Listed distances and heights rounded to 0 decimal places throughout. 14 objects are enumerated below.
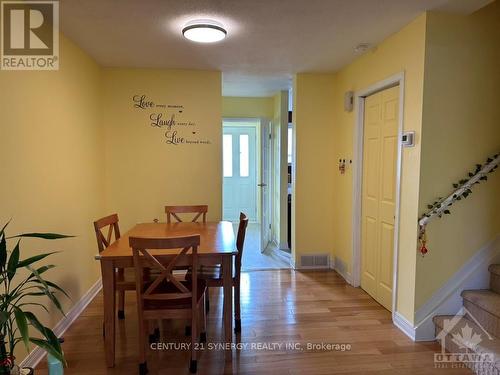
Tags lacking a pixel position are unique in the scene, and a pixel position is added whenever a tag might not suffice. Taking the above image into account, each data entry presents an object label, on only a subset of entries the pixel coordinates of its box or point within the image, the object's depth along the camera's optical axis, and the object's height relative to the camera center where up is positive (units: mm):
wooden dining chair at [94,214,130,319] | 2434 -874
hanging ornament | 2414 -546
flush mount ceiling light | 2428 +997
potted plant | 1292 -610
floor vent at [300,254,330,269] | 4125 -1167
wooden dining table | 2107 -636
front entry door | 7234 -108
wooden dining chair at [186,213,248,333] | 2533 -873
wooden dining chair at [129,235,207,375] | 1990 -813
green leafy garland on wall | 2400 -192
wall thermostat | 2477 +216
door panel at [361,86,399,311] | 2918 -241
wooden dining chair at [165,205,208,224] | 3373 -451
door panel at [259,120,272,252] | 5035 -223
